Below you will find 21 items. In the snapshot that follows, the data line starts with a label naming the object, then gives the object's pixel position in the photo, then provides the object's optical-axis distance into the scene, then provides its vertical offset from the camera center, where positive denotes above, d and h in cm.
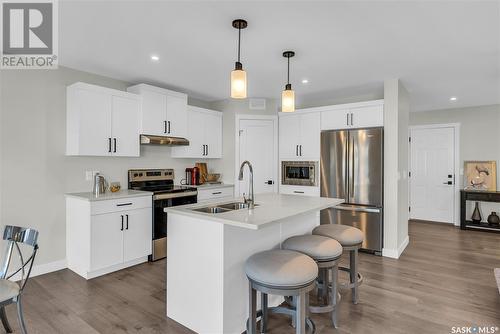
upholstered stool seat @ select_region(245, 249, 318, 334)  177 -70
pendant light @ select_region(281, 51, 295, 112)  269 +62
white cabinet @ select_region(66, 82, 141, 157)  337 +56
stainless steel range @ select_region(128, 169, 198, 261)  385 -39
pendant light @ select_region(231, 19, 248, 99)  217 +64
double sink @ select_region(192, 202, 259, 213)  243 -37
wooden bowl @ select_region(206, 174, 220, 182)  523 -21
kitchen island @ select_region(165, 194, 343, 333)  204 -71
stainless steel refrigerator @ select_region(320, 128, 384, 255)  411 -19
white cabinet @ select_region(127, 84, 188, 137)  401 +82
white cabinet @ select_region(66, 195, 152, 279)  321 -81
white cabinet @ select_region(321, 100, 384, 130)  417 +77
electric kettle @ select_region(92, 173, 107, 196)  351 -24
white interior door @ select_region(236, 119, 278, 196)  512 +29
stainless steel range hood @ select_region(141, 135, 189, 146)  396 +37
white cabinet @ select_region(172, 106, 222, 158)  473 +54
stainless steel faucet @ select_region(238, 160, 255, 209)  230 -30
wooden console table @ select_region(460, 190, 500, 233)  543 -66
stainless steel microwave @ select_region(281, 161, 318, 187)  475 -12
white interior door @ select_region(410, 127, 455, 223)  614 -18
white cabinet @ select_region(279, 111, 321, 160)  474 +52
